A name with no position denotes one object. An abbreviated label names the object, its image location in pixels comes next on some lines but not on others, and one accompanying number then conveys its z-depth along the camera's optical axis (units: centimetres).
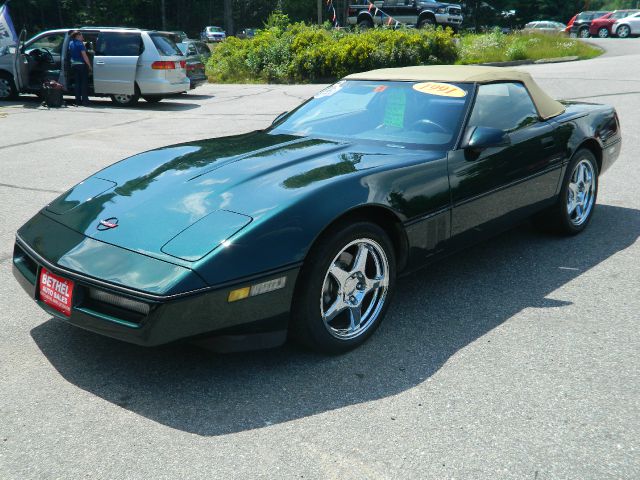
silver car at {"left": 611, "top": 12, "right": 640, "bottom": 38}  3688
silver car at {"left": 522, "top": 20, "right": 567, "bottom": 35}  4644
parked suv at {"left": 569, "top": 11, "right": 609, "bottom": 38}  3859
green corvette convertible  285
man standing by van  1375
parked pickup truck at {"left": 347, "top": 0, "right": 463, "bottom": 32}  3092
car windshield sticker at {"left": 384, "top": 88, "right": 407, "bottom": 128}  419
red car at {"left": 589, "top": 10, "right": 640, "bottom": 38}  3766
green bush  1966
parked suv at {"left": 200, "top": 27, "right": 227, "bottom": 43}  5222
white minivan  1395
